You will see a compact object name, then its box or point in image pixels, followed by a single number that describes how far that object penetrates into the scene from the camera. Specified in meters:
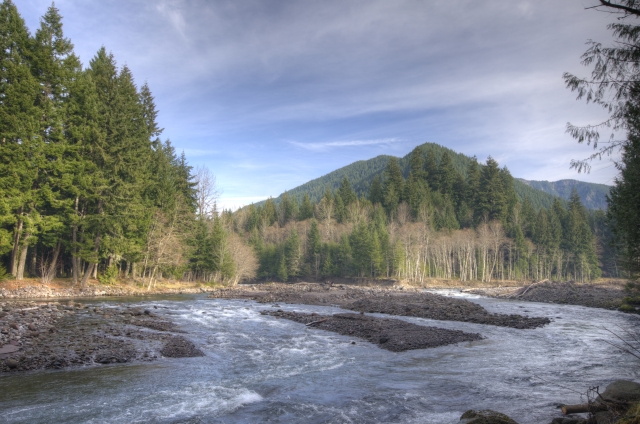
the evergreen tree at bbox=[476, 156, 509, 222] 89.25
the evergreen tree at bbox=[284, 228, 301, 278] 72.44
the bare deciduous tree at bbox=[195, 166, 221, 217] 51.97
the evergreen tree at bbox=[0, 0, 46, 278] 26.94
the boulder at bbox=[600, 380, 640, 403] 7.21
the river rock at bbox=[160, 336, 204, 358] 13.12
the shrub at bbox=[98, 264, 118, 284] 35.16
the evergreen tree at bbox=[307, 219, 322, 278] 75.00
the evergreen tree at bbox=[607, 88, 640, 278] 8.02
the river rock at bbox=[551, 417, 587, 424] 6.88
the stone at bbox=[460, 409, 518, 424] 6.75
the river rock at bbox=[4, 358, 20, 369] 10.39
